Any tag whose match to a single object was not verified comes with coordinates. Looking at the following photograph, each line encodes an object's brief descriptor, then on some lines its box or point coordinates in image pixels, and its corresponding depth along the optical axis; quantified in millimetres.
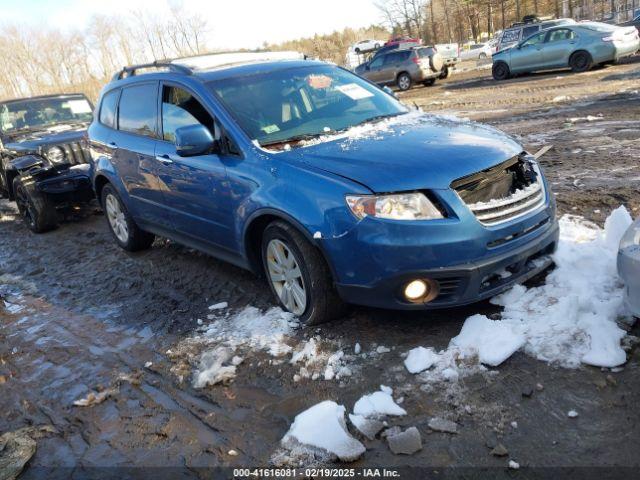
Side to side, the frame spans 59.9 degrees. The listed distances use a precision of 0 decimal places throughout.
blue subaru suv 3154
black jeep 7734
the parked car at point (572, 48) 15891
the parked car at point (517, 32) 23953
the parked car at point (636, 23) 19969
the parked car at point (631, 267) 2836
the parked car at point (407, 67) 21266
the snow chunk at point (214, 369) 3350
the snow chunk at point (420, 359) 3115
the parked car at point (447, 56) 22547
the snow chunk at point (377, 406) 2824
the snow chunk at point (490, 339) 3057
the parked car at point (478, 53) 32719
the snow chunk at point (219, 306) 4383
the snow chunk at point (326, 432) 2590
